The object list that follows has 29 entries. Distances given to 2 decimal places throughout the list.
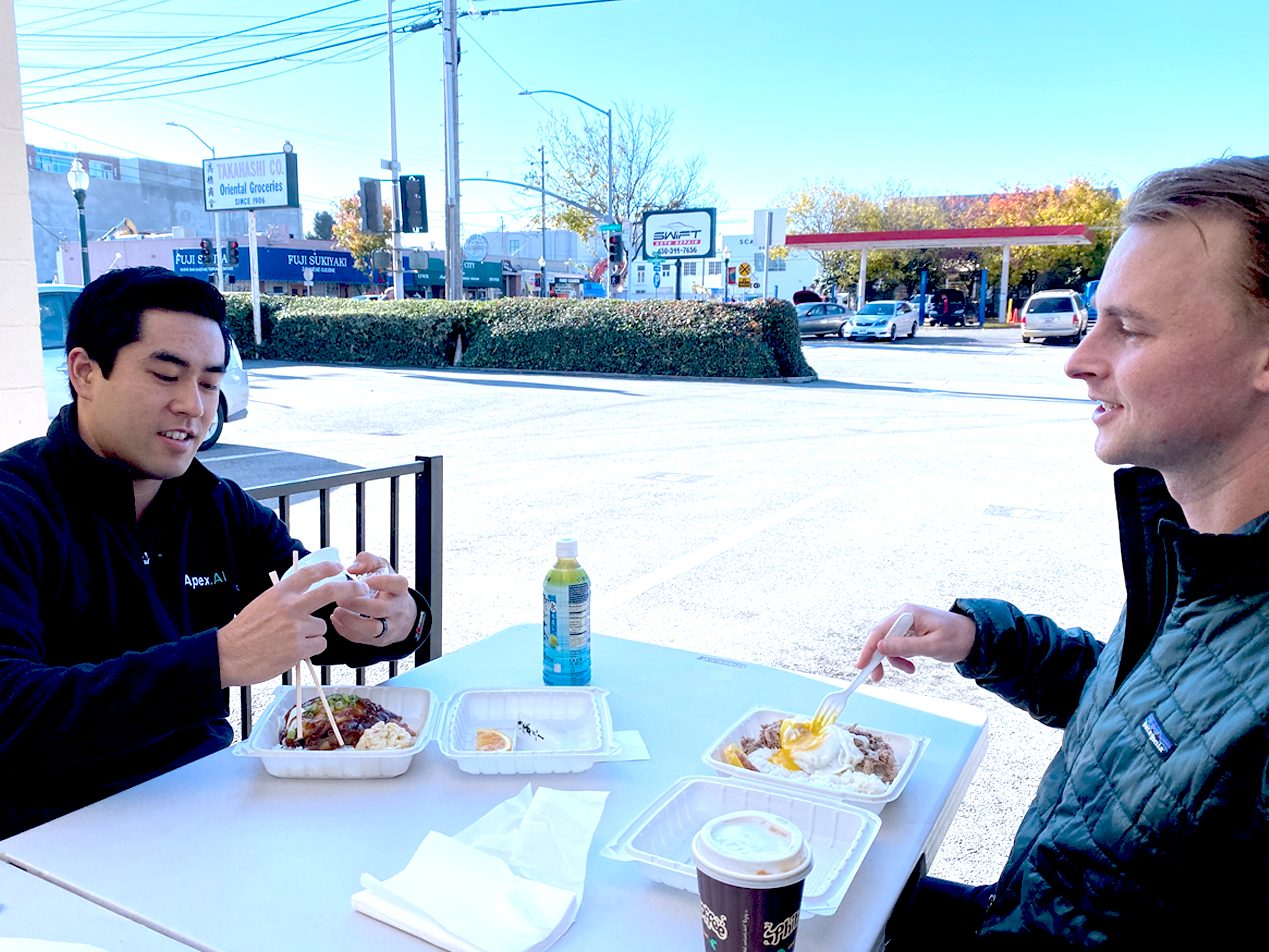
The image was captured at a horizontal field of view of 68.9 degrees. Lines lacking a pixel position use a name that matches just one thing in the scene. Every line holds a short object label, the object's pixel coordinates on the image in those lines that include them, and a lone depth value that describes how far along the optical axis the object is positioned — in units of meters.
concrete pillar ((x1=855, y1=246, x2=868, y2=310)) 40.41
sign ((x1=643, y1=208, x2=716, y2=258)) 22.81
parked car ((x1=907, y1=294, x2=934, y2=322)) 47.14
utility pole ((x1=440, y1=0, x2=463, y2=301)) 21.66
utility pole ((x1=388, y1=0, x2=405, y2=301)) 24.61
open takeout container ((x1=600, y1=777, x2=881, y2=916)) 1.30
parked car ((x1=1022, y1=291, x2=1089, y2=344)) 30.92
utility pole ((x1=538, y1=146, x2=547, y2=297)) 41.34
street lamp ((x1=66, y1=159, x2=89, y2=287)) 21.28
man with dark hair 1.54
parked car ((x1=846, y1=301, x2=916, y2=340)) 33.47
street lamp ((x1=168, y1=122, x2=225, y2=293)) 31.16
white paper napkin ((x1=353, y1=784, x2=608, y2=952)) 1.20
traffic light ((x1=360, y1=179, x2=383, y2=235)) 23.03
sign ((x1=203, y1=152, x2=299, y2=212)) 26.56
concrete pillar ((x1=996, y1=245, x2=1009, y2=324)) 41.14
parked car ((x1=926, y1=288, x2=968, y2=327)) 46.34
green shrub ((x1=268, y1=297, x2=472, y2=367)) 22.14
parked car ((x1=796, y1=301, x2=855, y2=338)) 35.59
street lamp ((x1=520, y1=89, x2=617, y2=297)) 28.48
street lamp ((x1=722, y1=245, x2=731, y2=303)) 42.08
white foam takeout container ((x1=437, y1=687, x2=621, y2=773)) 1.67
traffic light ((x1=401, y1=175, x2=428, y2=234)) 24.00
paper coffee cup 1.02
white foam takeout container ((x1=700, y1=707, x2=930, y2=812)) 1.56
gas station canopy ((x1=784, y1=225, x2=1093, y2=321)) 36.09
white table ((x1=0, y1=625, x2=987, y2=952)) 1.24
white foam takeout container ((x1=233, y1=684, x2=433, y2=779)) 1.62
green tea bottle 2.05
